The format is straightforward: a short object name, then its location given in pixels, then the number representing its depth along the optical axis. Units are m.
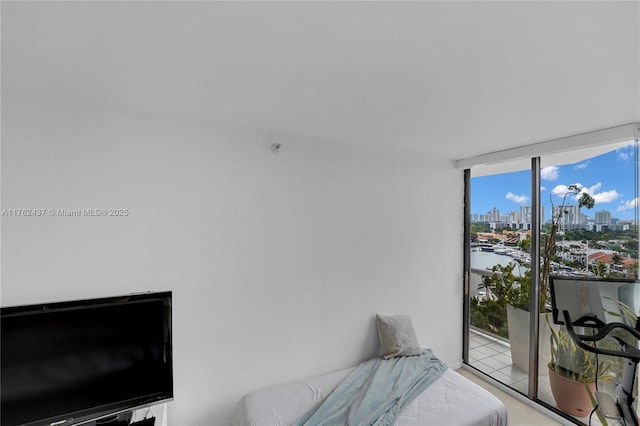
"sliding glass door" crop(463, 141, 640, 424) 2.46
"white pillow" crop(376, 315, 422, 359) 2.92
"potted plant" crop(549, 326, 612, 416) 2.58
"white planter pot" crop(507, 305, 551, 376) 2.93
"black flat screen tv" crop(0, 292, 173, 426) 1.59
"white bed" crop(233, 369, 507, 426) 2.11
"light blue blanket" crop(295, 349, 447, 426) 2.09
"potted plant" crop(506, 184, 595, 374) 2.77
